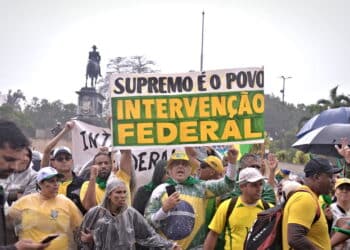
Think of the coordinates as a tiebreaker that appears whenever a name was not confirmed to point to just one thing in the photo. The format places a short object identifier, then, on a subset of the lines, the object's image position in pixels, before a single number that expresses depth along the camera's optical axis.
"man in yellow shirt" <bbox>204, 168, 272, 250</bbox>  4.90
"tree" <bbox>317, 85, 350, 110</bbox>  34.91
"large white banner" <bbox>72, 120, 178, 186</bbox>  7.43
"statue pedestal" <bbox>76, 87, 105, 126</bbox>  32.03
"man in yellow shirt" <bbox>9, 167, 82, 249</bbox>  4.82
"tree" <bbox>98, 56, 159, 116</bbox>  44.99
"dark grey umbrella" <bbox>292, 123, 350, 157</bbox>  8.66
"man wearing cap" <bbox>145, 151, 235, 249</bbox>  5.31
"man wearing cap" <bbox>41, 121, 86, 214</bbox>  5.73
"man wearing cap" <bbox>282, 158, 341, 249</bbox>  3.90
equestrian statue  34.69
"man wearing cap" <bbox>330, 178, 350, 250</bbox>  5.18
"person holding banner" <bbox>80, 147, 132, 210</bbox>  5.32
